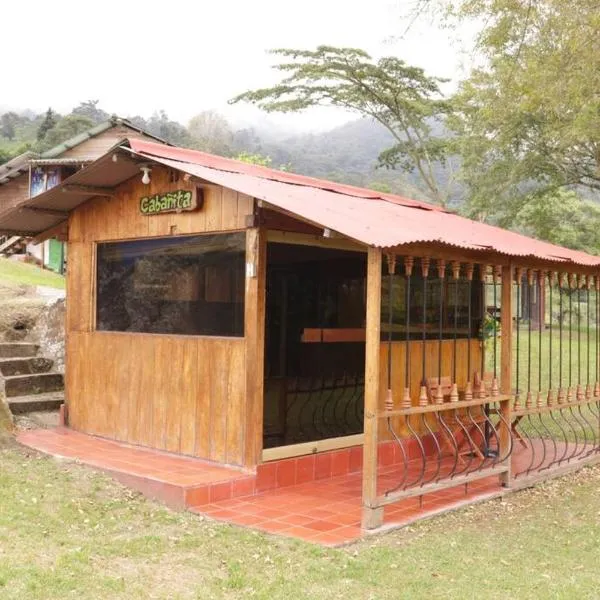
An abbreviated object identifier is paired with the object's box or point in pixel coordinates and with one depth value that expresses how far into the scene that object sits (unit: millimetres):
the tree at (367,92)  23391
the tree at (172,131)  49719
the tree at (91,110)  57031
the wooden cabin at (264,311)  6289
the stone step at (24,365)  9562
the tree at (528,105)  8750
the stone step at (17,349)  9977
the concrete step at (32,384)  9117
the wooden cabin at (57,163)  21641
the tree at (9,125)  52250
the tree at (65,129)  37241
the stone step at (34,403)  8664
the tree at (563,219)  21422
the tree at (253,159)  25484
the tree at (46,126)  39156
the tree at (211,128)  55938
